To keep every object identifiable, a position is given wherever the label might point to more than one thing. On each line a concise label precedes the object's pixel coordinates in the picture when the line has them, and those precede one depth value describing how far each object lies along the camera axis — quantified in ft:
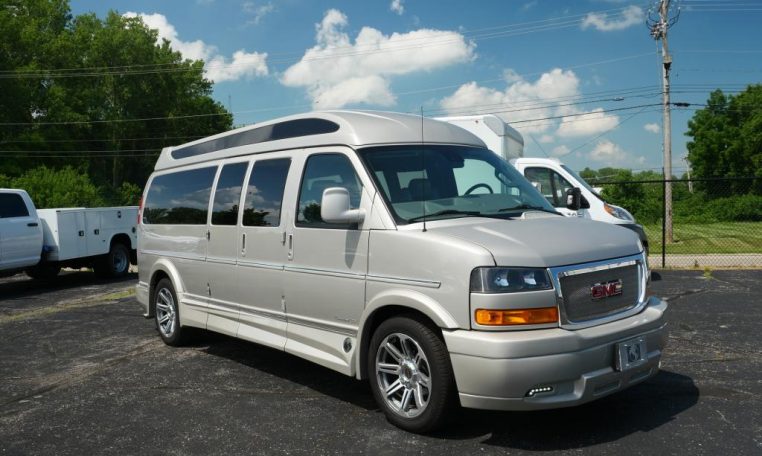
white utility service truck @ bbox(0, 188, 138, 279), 42.78
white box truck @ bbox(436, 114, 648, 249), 34.96
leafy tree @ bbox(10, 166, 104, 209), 87.15
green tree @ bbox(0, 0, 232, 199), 156.66
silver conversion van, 12.86
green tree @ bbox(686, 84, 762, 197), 191.66
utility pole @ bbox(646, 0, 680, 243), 76.33
